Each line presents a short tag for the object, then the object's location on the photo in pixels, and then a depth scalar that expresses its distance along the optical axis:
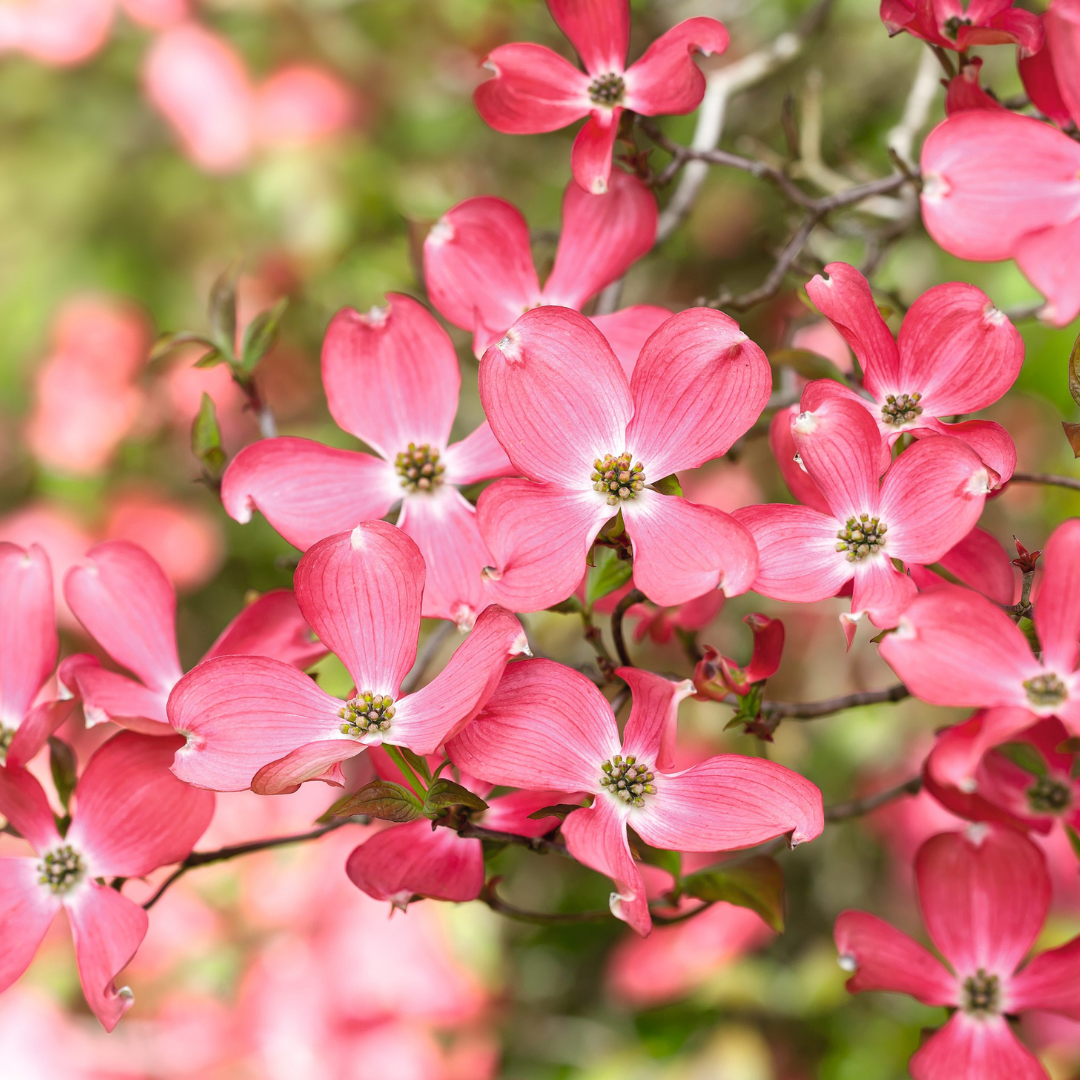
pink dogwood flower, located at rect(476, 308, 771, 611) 1.05
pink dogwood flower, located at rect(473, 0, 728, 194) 1.11
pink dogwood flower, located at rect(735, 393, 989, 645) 1.05
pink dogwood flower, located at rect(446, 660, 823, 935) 1.05
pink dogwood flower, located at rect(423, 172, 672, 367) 1.13
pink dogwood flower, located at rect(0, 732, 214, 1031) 1.09
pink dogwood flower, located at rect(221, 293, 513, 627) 1.10
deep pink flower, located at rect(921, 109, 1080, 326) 1.06
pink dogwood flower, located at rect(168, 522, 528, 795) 1.06
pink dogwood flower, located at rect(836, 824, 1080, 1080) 1.11
